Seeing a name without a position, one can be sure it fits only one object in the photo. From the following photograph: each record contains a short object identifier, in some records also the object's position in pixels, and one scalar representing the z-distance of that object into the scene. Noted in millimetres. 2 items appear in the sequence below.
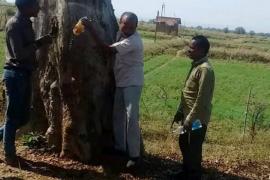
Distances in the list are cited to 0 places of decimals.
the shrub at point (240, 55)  25343
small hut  42166
